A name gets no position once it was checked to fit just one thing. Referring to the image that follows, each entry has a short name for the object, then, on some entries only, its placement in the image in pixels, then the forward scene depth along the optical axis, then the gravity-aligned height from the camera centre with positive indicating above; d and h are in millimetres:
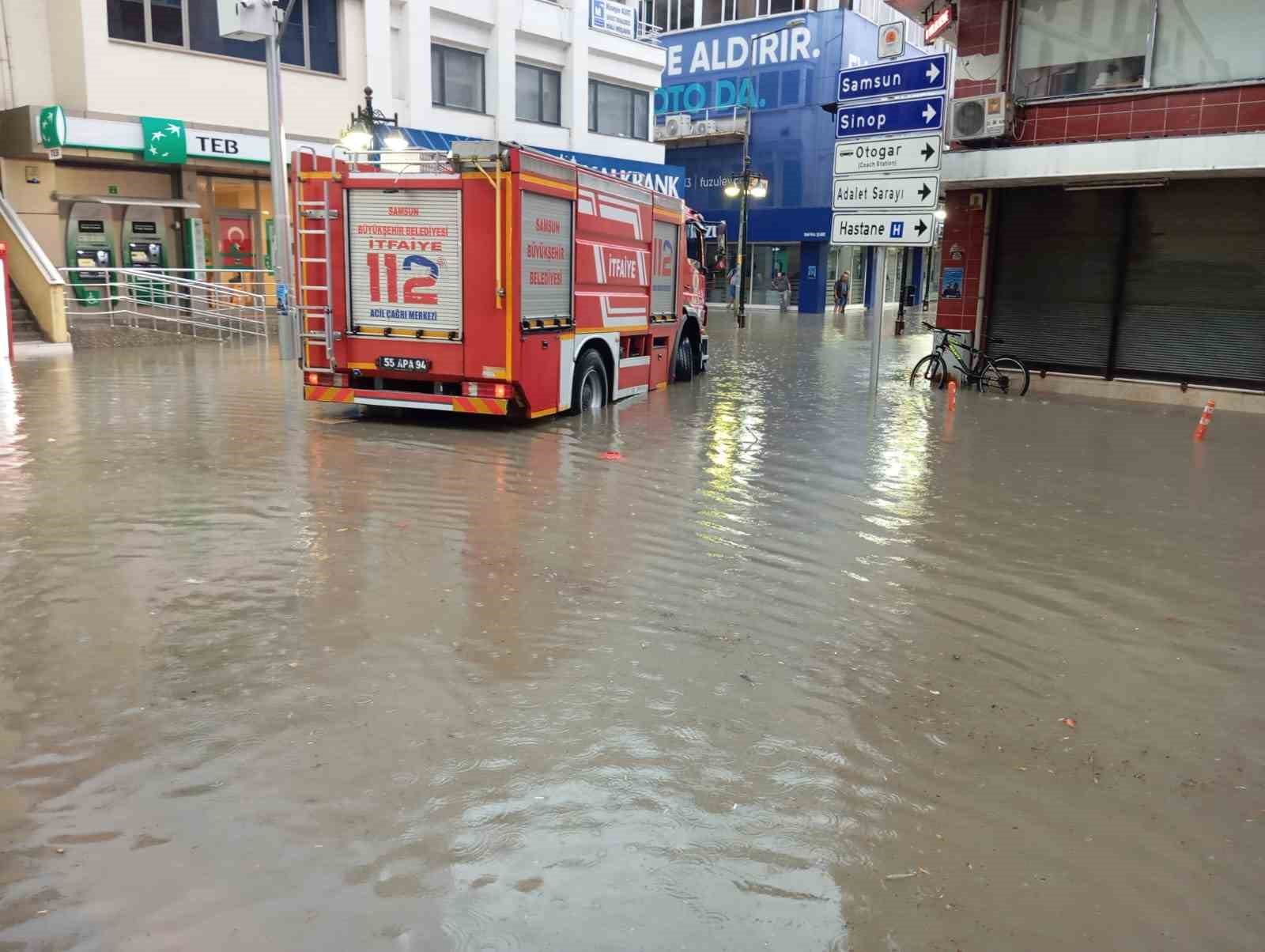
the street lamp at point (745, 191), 35000 +3476
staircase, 20141 -941
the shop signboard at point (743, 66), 44844 +9999
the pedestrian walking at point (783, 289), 46375 +111
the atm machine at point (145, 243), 24000 +801
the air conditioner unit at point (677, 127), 47531 +7420
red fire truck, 11328 +81
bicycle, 17297 -1251
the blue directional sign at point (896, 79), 12914 +2748
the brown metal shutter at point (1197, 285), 15656 +240
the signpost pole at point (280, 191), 18219 +1566
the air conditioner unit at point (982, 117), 16469 +2836
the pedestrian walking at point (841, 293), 46156 +26
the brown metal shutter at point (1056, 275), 17078 +386
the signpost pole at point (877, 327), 14352 -467
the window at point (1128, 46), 15180 +3842
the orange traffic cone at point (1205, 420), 12773 -1452
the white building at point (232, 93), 21516 +4564
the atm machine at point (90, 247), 23203 +658
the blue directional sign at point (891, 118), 13117 +2270
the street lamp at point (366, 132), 19688 +2960
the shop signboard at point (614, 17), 32844 +8596
